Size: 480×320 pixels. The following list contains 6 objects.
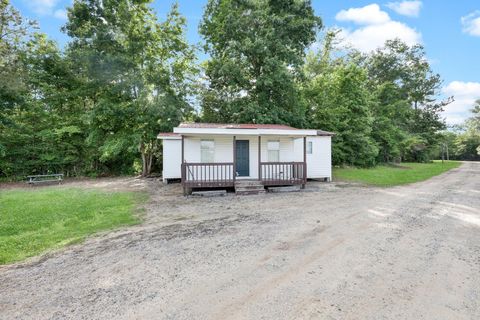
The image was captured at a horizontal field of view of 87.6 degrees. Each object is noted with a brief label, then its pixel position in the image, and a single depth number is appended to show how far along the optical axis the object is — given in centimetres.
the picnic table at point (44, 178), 1294
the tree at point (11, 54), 1165
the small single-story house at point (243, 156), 995
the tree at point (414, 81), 3027
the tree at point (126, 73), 1416
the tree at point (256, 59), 1661
